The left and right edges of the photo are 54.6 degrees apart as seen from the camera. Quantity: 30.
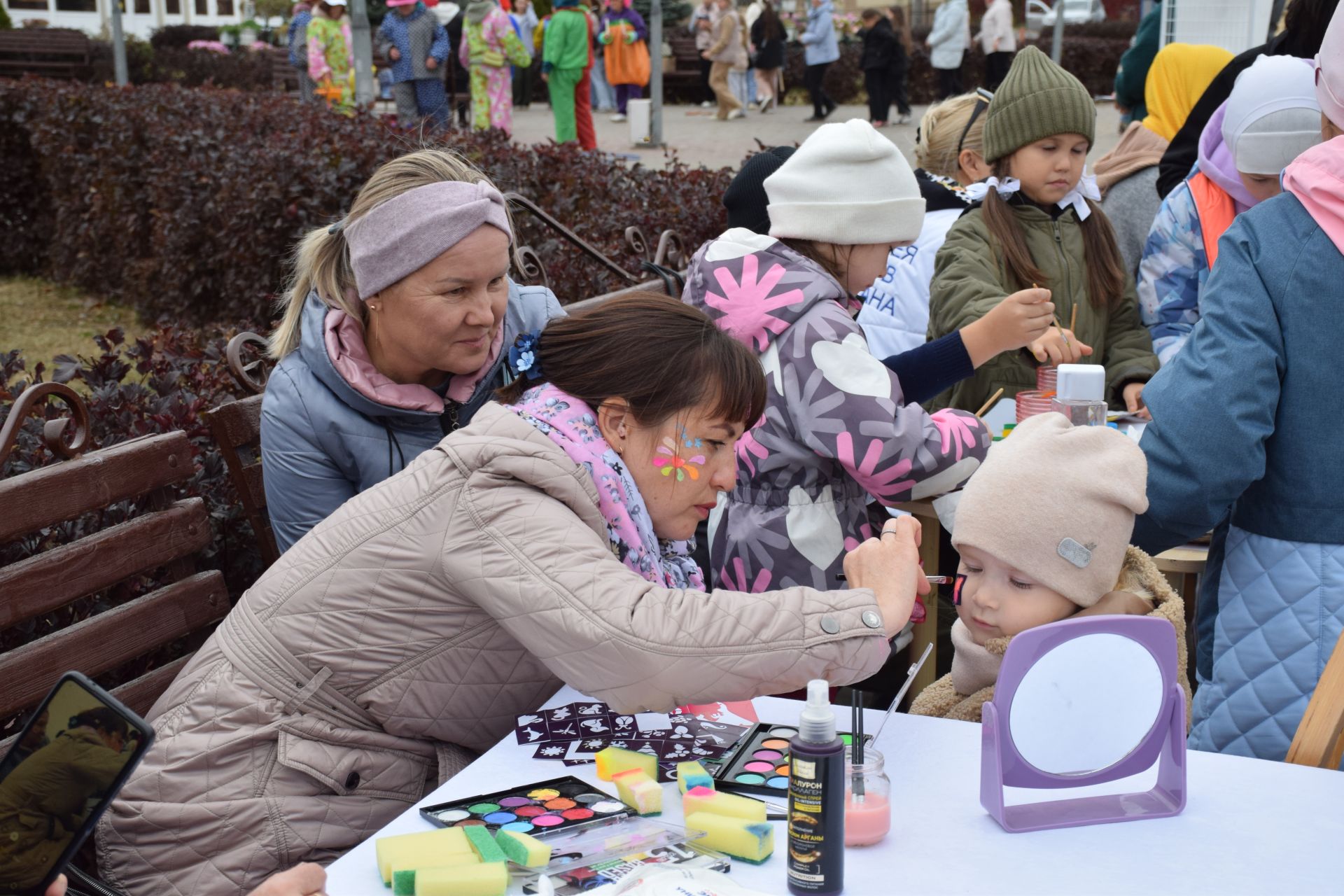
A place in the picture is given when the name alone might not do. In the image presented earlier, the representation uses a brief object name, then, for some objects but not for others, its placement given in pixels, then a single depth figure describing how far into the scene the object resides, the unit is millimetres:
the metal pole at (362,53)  10190
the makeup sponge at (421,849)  1591
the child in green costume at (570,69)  14508
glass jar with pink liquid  1671
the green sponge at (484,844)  1602
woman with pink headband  2639
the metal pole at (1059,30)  16000
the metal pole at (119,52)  16000
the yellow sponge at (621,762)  1858
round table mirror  1708
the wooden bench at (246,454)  2965
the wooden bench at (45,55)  19219
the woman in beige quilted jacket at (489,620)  1835
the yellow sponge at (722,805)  1679
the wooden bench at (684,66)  23484
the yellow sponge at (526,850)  1591
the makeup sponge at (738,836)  1640
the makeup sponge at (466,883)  1538
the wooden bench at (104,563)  2355
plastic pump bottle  1501
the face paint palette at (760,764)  1832
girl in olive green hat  3818
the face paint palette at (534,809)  1712
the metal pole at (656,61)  15281
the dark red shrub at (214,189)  6289
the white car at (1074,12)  28266
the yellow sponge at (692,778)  1791
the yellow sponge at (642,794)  1743
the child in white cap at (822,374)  2746
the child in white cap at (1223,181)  3441
